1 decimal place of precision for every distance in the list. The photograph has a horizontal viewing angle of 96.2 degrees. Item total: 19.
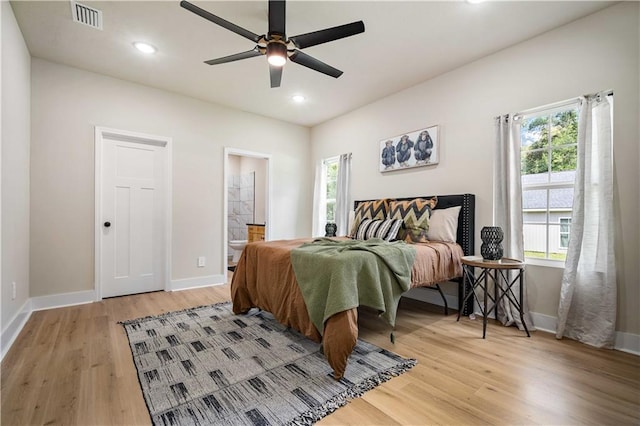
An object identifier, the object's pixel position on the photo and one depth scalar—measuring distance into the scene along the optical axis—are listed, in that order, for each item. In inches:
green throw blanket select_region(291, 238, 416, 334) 72.2
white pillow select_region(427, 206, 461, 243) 119.4
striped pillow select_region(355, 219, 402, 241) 126.2
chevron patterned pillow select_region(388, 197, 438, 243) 122.9
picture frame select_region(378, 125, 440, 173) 136.4
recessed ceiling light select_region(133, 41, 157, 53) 111.0
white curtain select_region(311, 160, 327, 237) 207.3
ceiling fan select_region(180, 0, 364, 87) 77.9
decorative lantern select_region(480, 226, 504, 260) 100.0
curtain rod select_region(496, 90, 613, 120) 91.0
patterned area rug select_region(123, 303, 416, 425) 58.8
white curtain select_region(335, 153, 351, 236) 181.5
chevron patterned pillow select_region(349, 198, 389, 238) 145.8
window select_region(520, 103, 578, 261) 101.1
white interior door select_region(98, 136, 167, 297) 141.1
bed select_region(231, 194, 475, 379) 70.1
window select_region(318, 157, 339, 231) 203.9
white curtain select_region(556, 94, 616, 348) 87.2
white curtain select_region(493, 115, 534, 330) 106.3
